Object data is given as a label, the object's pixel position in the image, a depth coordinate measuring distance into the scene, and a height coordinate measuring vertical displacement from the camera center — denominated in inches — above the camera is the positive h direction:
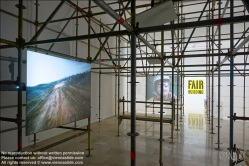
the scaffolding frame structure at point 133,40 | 58.5 +21.9
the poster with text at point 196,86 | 408.5 -10.4
